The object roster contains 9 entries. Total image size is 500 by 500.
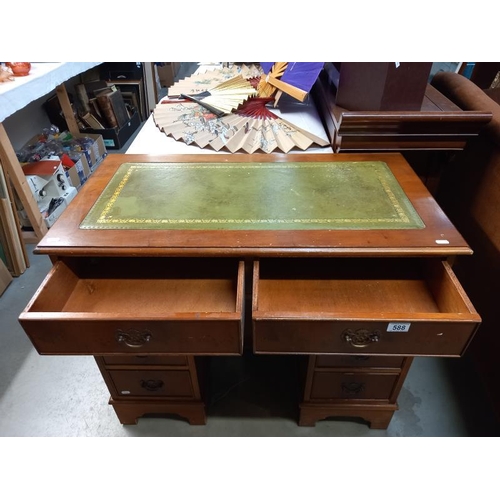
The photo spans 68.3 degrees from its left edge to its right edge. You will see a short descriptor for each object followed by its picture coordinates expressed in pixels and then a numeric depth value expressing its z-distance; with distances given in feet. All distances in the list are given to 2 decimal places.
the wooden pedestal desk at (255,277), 2.41
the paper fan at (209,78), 5.92
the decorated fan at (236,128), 4.10
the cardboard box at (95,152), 7.58
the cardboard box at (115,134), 8.34
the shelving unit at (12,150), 4.63
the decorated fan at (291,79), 4.92
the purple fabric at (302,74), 4.91
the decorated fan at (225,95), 5.11
